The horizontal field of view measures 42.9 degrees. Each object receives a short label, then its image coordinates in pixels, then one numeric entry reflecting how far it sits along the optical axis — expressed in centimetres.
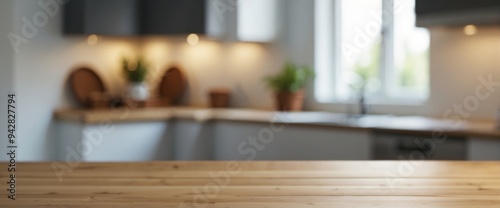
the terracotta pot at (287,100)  461
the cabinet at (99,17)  454
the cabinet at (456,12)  323
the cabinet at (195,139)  446
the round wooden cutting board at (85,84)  472
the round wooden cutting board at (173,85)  522
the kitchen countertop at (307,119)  334
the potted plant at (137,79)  484
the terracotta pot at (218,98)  497
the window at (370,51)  425
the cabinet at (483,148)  310
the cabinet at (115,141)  423
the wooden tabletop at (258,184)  128
